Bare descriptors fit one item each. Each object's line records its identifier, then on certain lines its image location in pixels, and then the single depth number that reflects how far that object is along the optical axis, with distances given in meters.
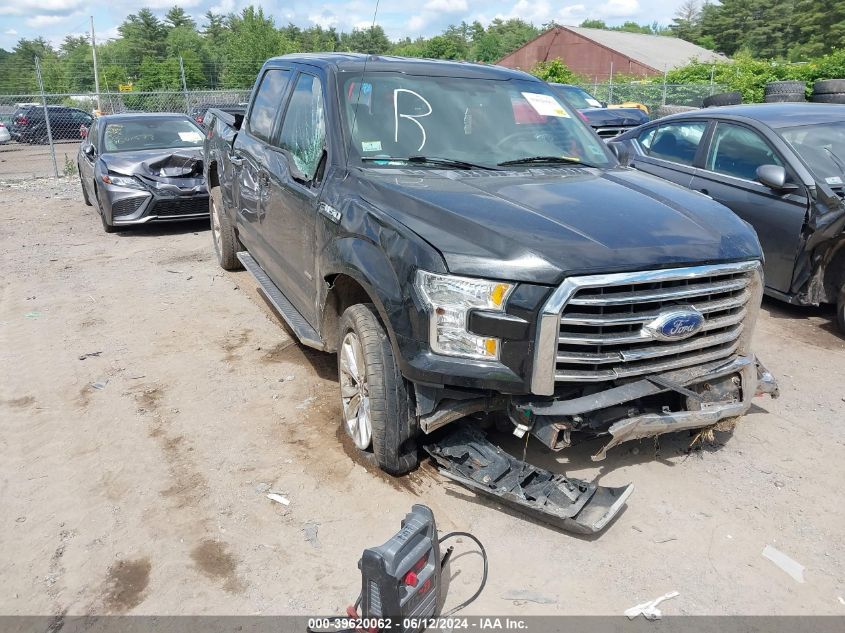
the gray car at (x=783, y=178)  5.41
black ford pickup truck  2.93
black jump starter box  2.40
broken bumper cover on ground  3.10
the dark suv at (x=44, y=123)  25.55
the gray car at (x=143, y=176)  9.41
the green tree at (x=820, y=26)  55.97
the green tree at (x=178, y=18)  86.38
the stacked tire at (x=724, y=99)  11.01
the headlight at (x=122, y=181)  9.38
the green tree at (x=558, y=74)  35.84
